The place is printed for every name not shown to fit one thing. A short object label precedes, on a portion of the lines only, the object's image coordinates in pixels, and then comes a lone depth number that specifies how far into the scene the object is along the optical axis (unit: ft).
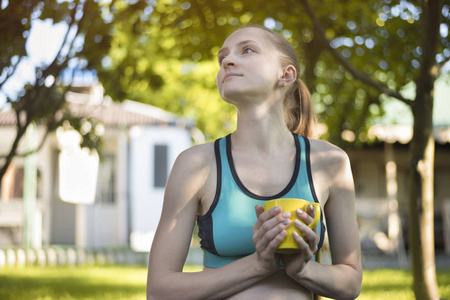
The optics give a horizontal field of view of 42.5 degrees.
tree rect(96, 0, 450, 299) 15.44
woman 5.79
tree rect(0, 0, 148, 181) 15.76
